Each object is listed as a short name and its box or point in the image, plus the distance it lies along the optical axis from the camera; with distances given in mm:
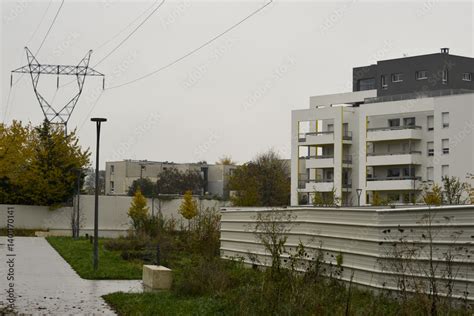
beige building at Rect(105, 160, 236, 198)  135875
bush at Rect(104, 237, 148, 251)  34031
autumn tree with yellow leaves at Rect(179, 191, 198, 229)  65188
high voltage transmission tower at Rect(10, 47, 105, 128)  52209
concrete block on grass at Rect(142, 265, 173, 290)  17688
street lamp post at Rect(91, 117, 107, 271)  22922
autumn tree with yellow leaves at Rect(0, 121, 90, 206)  60344
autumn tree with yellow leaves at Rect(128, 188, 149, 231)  61141
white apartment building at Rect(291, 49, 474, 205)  68000
